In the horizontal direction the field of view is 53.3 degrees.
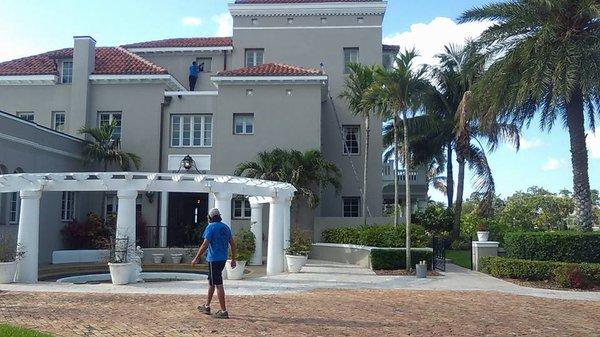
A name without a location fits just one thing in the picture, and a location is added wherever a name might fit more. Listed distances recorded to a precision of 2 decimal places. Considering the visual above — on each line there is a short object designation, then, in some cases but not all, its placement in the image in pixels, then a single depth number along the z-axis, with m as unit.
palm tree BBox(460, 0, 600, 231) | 18.08
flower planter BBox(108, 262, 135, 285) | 15.34
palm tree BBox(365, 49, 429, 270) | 20.20
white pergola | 15.89
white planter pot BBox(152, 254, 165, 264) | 23.28
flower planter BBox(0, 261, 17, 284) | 15.13
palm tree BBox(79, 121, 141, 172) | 25.25
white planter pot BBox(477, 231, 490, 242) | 20.90
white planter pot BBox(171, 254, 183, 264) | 23.22
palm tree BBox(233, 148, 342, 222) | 24.83
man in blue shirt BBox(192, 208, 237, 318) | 10.09
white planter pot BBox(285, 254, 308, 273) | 18.92
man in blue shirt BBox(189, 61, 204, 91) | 31.22
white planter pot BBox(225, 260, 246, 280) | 16.59
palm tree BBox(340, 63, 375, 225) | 25.53
